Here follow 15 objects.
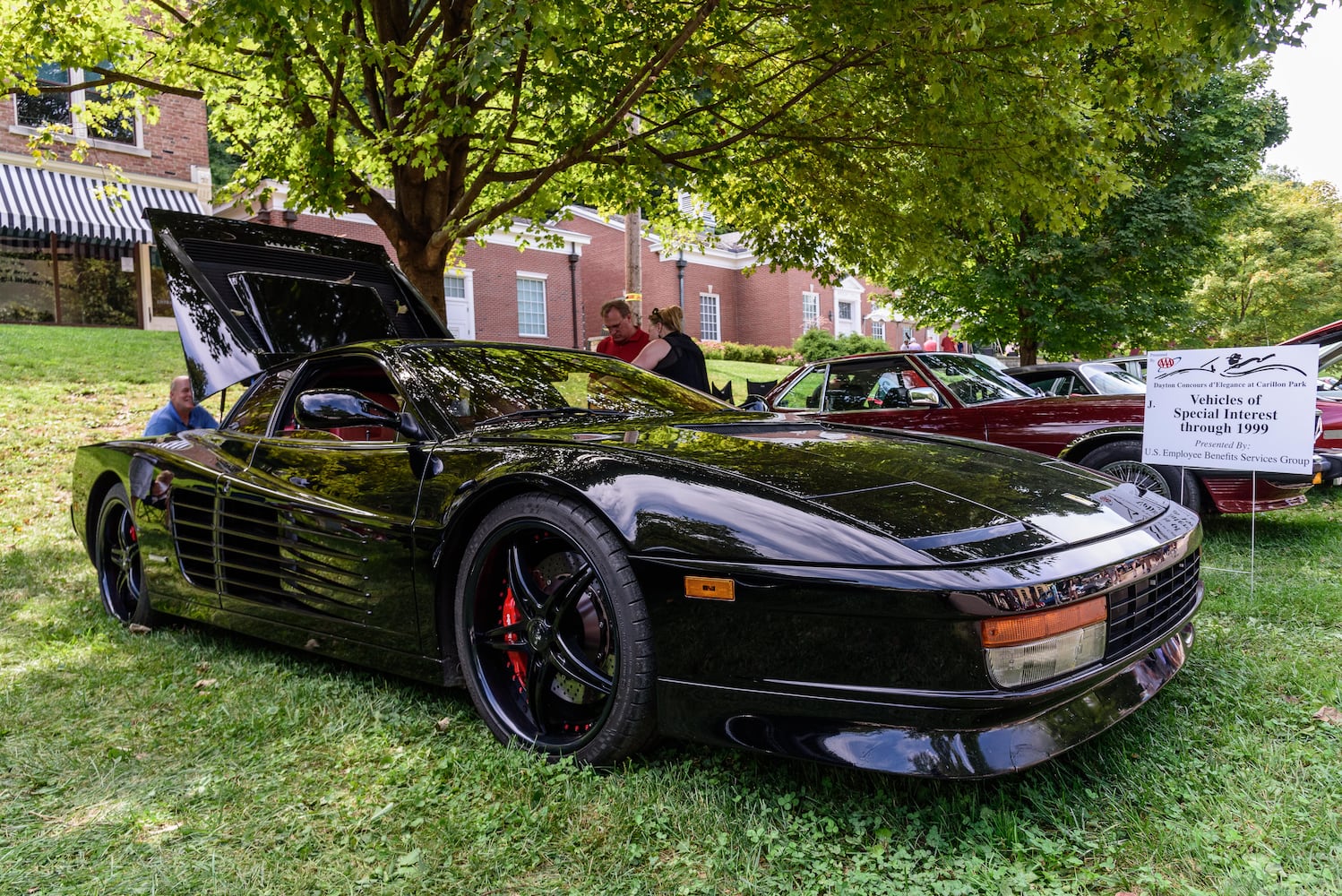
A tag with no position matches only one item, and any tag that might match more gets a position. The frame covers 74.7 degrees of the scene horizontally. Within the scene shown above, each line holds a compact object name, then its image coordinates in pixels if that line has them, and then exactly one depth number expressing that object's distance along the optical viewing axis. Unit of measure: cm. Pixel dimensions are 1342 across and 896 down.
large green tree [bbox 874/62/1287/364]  1160
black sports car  194
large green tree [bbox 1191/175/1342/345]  2583
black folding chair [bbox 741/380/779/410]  403
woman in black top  632
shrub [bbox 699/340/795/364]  2489
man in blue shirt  589
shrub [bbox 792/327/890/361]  2336
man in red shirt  679
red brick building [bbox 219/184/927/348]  2186
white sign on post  422
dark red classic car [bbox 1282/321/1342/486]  607
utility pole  1180
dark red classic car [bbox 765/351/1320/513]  564
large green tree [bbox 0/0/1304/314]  541
